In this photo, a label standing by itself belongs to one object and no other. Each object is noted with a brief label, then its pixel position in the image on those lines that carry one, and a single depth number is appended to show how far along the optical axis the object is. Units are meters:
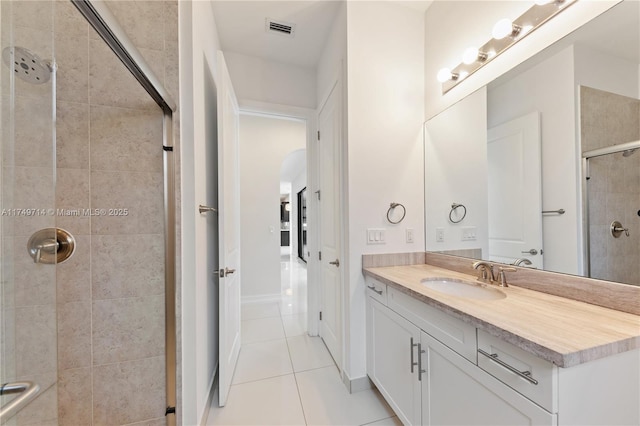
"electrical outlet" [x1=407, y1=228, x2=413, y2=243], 1.80
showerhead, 0.72
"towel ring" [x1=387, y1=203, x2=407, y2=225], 1.74
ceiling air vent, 1.92
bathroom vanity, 0.63
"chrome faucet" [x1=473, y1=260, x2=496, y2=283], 1.31
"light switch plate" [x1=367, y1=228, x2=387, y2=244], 1.68
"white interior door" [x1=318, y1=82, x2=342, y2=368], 1.85
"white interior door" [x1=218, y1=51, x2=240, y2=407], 1.51
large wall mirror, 0.91
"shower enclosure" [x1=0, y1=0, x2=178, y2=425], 1.12
